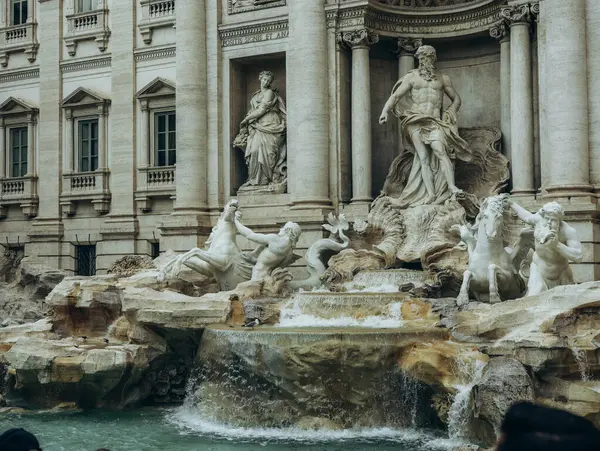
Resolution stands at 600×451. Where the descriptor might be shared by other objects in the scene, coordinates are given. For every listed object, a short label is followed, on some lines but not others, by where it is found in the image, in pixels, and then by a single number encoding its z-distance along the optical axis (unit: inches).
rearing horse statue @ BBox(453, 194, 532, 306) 581.0
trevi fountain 487.2
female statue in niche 865.5
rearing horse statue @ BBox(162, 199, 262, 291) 711.1
